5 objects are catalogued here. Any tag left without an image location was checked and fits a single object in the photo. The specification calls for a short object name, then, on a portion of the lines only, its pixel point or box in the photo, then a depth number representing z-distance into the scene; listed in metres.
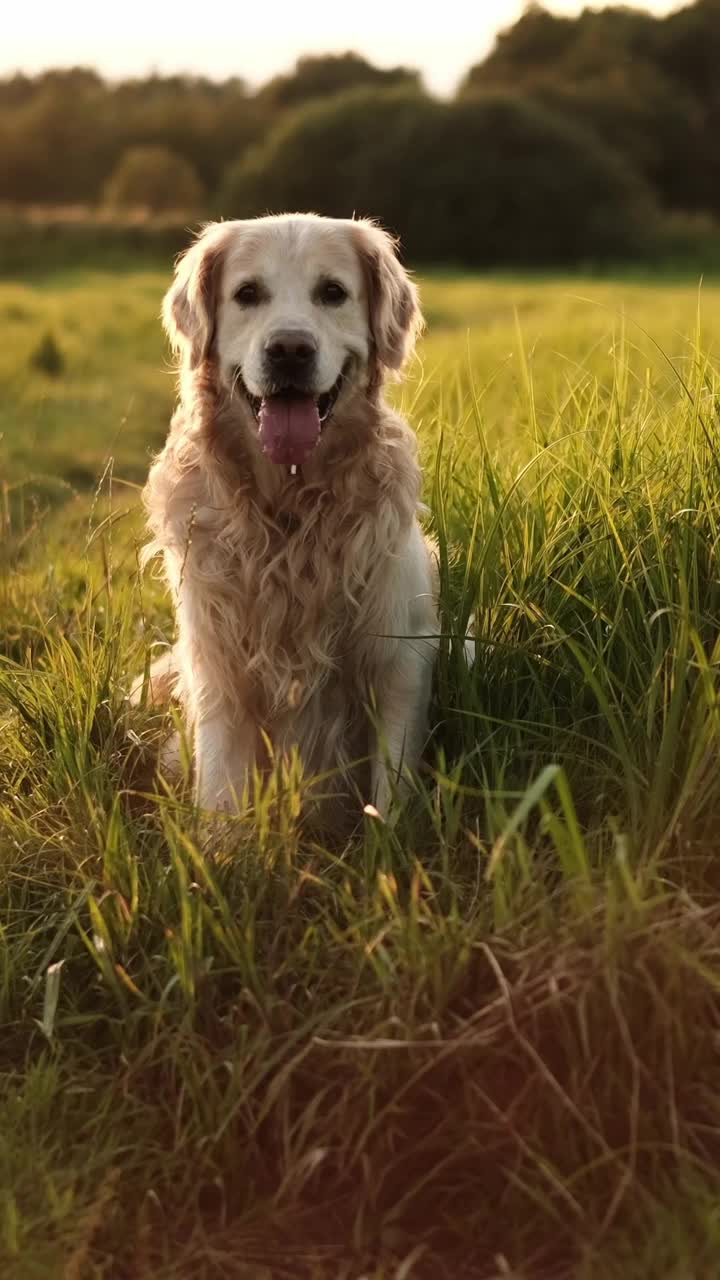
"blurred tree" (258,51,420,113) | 51.47
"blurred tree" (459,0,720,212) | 43.44
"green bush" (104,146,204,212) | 40.34
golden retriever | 3.28
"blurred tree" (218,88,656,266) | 39.28
